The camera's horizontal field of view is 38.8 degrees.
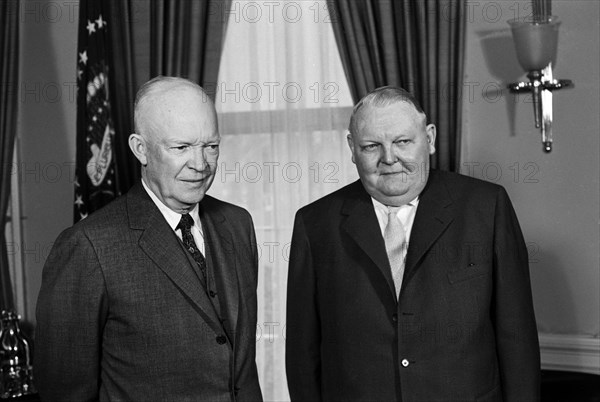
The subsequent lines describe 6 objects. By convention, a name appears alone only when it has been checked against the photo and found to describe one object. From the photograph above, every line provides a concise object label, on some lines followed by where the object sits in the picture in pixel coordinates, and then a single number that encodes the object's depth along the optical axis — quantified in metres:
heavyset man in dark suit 2.64
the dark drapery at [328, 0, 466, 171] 3.93
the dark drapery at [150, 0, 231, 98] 4.27
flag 4.16
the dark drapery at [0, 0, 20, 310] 4.48
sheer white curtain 4.21
